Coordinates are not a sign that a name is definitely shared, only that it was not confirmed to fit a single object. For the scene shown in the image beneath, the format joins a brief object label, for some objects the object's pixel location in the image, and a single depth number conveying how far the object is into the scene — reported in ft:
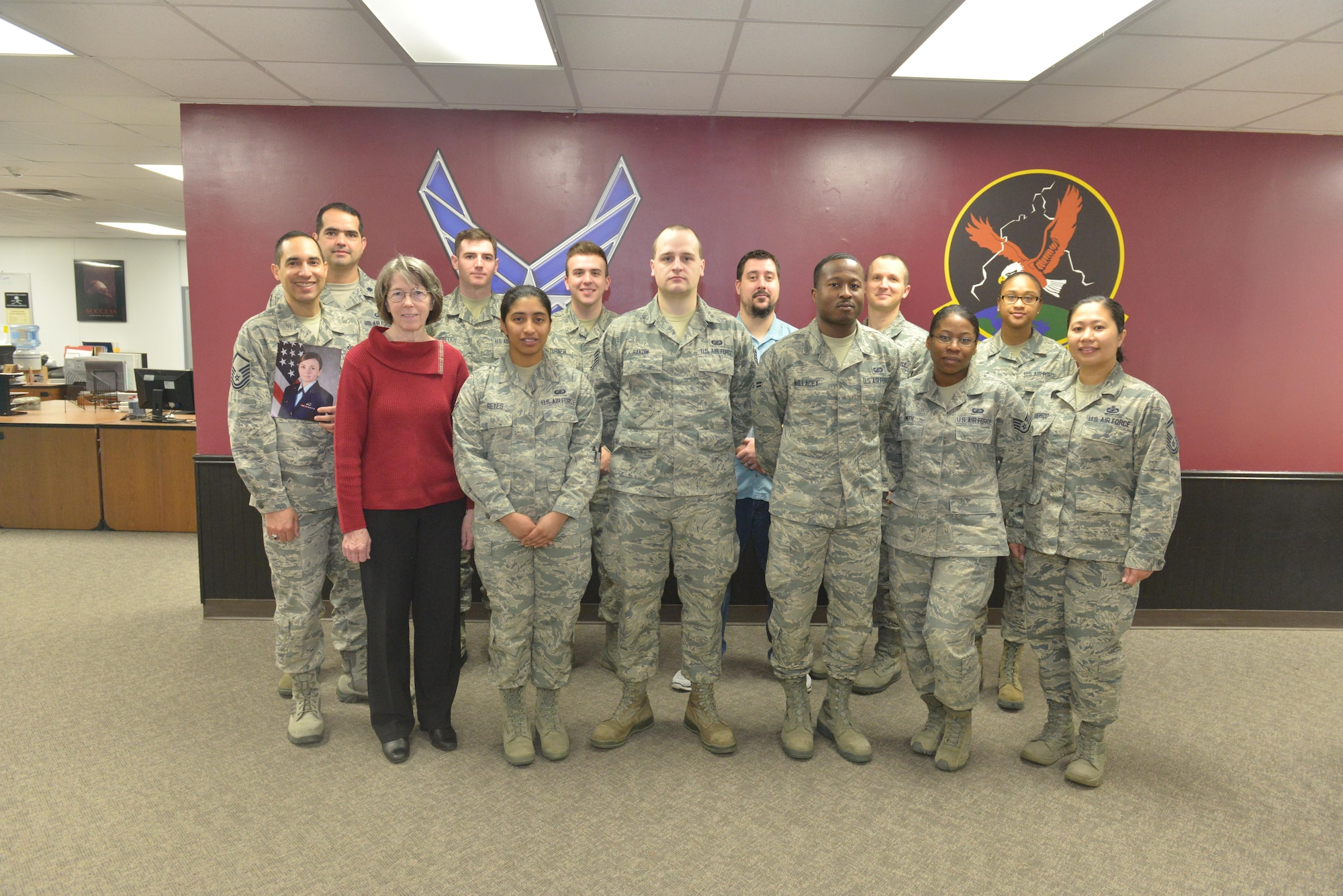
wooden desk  19.03
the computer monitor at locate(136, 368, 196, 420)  19.51
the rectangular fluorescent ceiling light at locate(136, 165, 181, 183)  20.01
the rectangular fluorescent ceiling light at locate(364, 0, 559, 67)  9.89
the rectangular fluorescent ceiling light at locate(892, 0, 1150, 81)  9.68
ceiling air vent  24.13
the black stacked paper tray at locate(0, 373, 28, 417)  20.06
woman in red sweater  8.17
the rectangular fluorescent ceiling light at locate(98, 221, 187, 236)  32.05
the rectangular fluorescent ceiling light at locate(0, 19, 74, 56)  10.86
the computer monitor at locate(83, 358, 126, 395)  23.50
